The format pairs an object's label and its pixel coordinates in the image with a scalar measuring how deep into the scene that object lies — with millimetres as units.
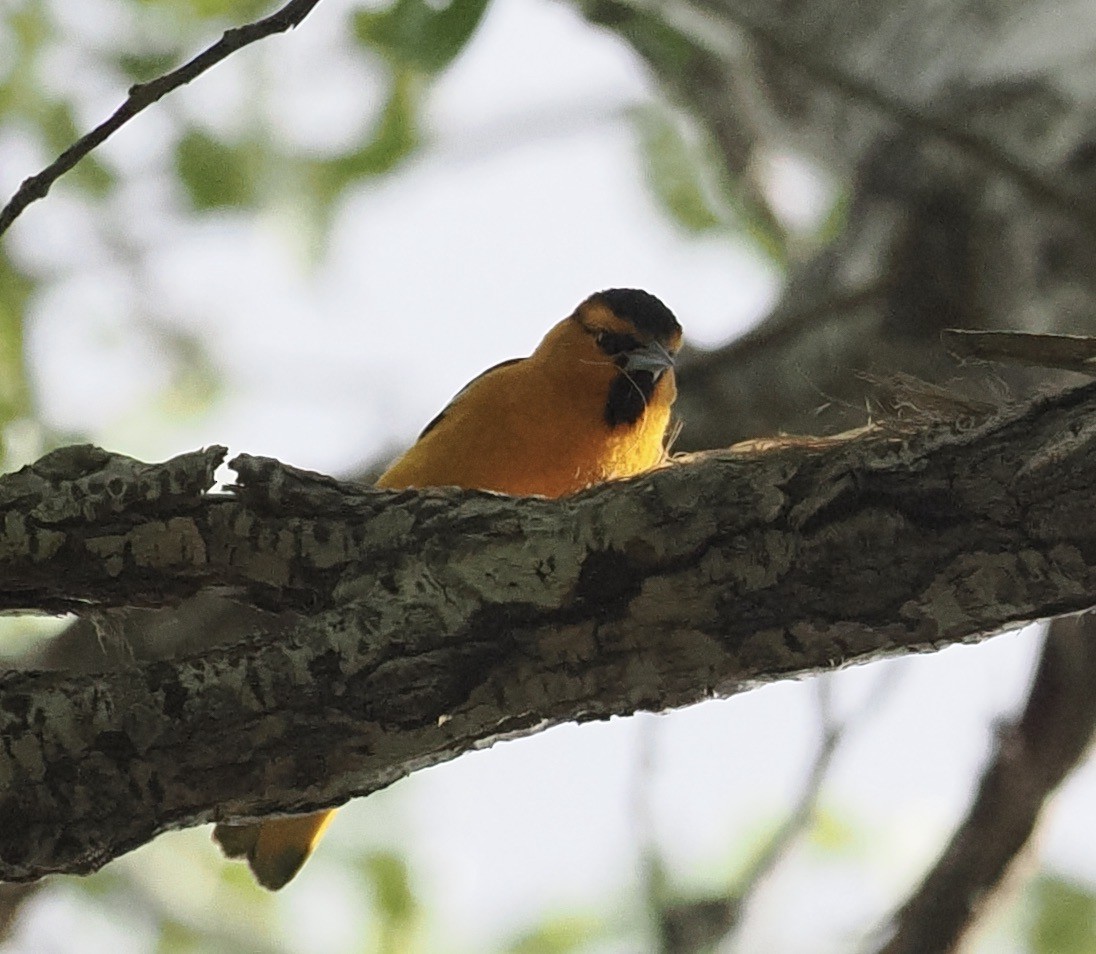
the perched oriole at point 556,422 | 6289
